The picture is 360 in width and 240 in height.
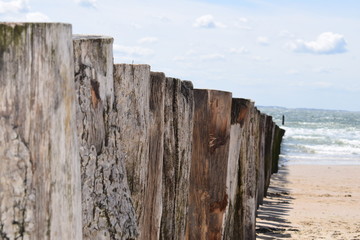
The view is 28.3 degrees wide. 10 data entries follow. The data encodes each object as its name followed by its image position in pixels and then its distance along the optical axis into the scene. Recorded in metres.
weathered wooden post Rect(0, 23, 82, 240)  1.53
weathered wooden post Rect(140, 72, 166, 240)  2.98
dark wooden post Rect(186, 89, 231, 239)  3.93
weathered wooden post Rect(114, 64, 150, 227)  2.51
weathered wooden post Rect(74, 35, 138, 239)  2.08
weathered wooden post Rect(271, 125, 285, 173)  15.40
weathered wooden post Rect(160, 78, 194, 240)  3.27
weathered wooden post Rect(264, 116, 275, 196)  11.04
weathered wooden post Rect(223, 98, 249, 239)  4.36
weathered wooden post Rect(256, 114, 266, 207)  8.29
